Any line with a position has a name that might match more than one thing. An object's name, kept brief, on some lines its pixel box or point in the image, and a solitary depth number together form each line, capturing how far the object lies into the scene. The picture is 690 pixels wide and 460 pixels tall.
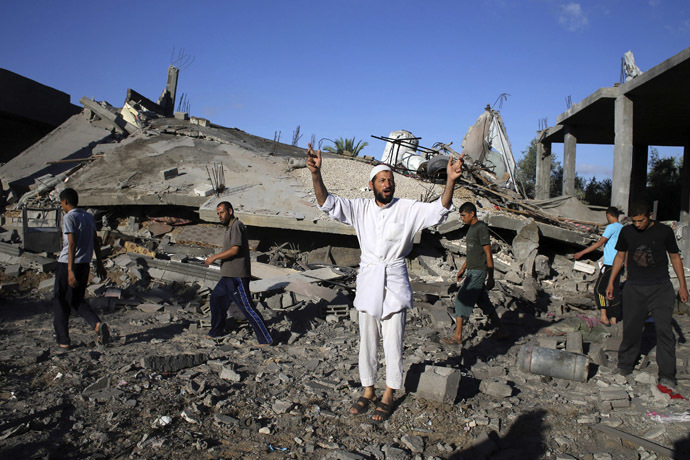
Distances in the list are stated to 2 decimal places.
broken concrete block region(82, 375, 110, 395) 3.71
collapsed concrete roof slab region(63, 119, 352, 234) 8.91
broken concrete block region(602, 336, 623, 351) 5.21
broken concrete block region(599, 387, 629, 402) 3.93
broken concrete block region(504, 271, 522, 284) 8.60
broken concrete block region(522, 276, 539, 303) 7.83
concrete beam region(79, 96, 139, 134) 14.23
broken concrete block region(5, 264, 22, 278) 8.23
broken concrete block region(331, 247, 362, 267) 9.11
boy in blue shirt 6.45
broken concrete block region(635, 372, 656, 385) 4.41
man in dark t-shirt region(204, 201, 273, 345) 5.19
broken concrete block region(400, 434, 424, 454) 3.06
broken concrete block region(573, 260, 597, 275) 9.34
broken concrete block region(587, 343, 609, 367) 4.98
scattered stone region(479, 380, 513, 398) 4.05
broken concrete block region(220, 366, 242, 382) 4.21
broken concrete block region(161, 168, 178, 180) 10.26
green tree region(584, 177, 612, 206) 22.42
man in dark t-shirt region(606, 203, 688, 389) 4.28
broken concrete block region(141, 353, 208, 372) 4.21
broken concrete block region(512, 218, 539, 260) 9.21
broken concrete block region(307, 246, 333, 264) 9.00
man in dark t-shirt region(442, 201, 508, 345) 5.55
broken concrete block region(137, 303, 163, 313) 6.65
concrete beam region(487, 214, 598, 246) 9.38
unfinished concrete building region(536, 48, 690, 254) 9.98
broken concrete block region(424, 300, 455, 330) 6.51
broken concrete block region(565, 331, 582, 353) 5.21
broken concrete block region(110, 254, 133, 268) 8.55
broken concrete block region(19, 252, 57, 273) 8.41
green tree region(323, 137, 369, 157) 28.63
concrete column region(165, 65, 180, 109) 18.38
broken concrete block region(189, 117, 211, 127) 15.13
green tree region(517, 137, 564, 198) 26.53
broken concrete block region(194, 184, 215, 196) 9.43
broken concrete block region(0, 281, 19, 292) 7.39
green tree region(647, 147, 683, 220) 20.11
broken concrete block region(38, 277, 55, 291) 7.71
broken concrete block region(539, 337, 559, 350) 5.32
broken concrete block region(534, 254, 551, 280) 9.12
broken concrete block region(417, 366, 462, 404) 3.75
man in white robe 3.50
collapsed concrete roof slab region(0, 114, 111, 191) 11.63
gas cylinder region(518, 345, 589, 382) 4.53
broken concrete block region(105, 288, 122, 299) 6.95
